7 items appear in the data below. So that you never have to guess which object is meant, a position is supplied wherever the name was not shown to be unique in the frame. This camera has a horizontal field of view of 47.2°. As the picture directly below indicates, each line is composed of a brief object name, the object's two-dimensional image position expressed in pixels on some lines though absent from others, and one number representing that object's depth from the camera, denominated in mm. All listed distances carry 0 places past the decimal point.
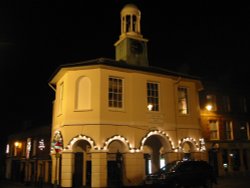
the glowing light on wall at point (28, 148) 32731
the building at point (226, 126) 29984
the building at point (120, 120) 18875
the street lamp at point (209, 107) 28789
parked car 15516
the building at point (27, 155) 27512
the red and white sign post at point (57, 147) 17328
